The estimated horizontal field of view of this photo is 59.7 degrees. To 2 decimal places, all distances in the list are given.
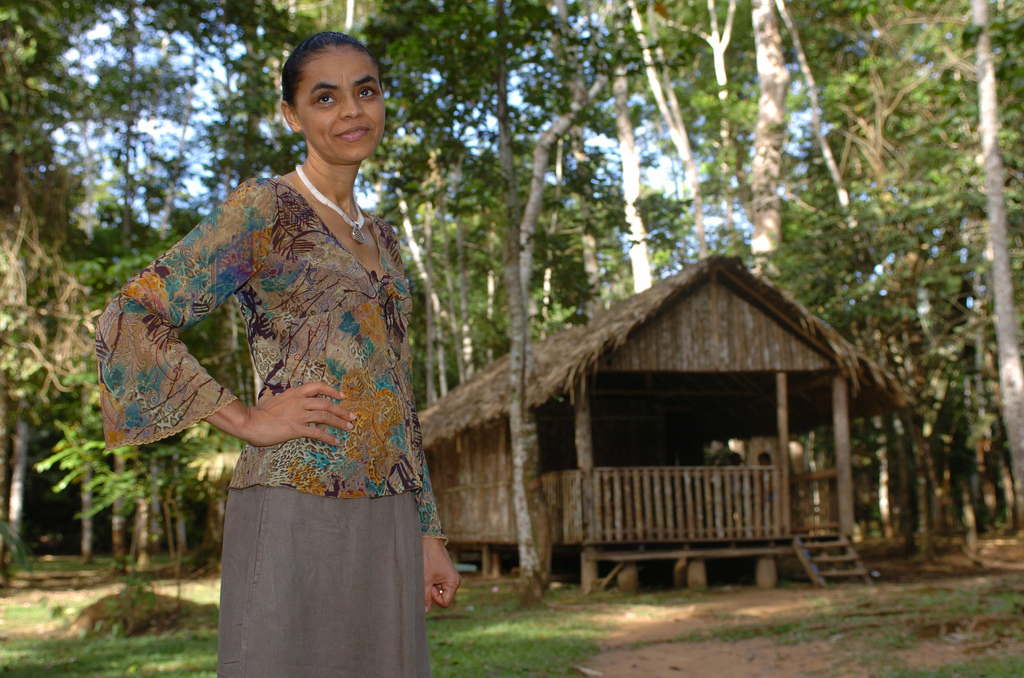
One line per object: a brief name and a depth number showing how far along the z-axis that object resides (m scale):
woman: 1.42
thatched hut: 11.36
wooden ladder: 11.37
